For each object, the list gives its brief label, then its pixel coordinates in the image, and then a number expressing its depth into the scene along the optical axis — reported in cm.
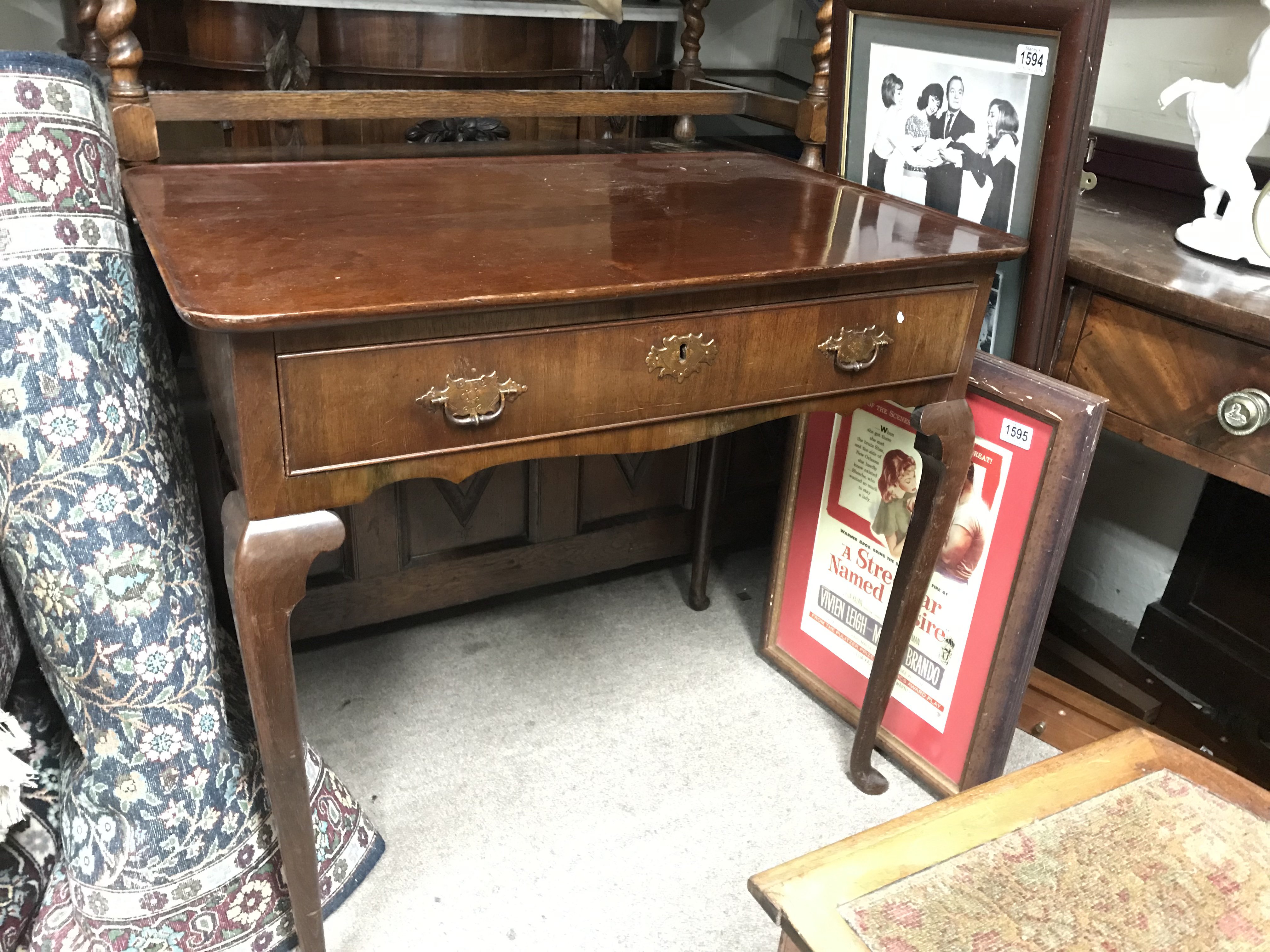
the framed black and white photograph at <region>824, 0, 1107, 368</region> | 101
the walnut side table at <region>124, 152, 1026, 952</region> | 76
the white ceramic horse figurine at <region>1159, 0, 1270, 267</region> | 113
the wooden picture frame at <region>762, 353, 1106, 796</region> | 110
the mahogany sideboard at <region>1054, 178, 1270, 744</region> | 101
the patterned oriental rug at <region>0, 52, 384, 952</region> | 86
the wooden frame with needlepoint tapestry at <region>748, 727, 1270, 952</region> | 70
